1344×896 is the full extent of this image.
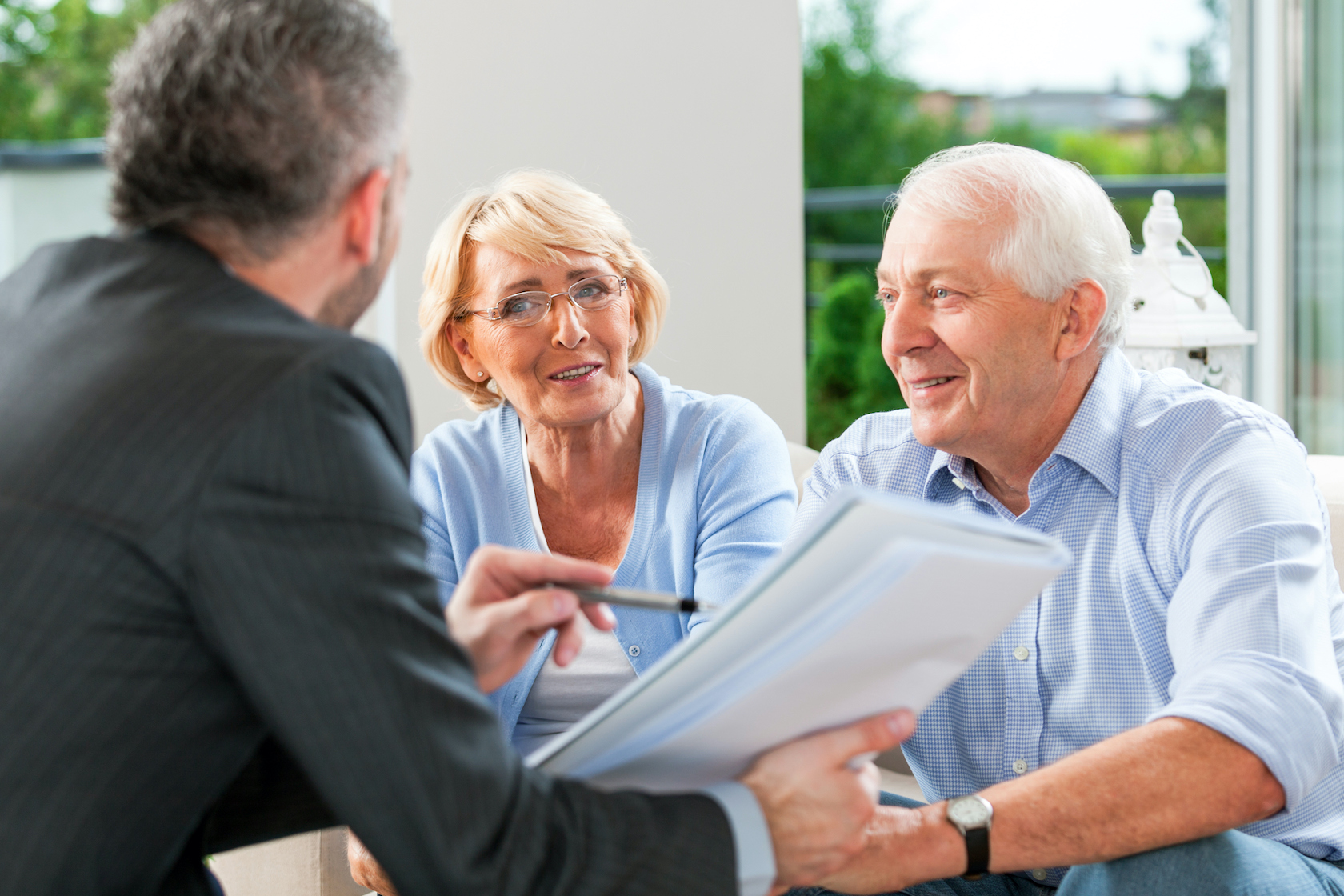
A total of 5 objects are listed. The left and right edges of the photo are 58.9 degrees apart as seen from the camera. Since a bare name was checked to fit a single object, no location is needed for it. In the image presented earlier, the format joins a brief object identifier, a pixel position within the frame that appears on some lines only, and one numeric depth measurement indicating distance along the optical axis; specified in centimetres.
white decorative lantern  232
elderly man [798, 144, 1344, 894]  106
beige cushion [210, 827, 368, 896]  179
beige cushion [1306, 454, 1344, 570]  178
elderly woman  180
